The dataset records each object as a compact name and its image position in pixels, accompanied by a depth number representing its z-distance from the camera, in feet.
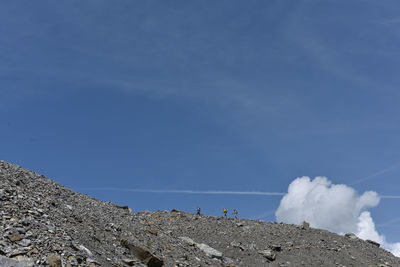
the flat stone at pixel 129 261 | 64.80
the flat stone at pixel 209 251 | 96.48
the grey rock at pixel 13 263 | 44.83
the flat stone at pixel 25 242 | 49.79
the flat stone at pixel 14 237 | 50.30
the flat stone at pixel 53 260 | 47.78
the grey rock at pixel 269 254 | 112.06
